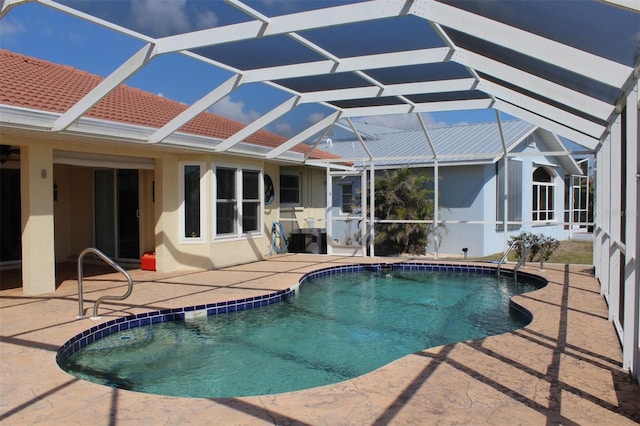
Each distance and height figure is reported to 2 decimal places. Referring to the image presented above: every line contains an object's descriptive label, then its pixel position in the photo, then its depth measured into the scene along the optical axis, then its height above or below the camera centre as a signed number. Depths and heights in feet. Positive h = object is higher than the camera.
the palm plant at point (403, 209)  51.72 -0.17
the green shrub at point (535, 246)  40.16 -3.20
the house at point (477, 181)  53.67 +3.15
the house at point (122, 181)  27.78 +2.07
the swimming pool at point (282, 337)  17.60 -6.03
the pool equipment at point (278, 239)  48.39 -3.25
